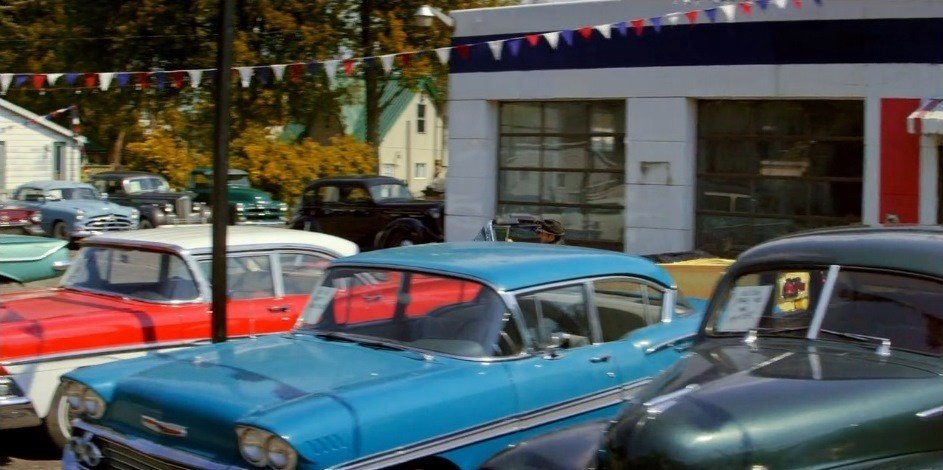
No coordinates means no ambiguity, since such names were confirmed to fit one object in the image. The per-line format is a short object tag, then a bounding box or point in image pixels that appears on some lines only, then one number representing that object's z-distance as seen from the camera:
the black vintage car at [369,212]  18.80
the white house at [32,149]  32.75
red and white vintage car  6.82
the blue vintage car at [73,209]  24.52
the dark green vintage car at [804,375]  3.56
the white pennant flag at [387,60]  14.10
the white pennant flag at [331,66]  14.06
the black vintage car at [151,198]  27.31
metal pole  7.38
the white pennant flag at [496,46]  14.09
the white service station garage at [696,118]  13.34
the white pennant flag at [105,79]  15.01
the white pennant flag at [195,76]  14.43
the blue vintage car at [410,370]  4.59
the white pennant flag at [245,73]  13.76
